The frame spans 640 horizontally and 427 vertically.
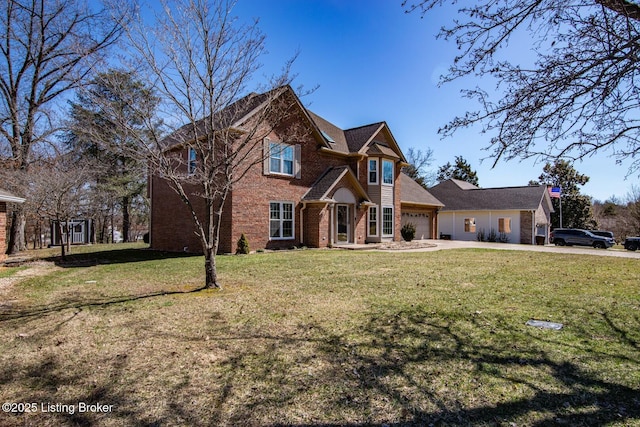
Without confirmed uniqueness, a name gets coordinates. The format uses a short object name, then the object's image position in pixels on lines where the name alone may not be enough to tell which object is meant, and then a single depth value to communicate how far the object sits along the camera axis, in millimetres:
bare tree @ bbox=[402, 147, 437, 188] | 51406
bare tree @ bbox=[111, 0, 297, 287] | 7496
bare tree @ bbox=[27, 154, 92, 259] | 14640
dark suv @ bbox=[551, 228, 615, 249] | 26875
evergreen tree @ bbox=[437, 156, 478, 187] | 54906
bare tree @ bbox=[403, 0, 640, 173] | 3781
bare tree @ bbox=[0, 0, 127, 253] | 18578
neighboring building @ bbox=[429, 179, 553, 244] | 30125
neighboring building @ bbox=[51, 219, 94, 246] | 28077
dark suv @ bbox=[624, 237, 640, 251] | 24547
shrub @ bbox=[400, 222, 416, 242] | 23703
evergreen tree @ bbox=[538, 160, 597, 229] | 39938
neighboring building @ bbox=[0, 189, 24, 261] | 13070
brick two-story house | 16609
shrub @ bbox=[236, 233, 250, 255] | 15641
